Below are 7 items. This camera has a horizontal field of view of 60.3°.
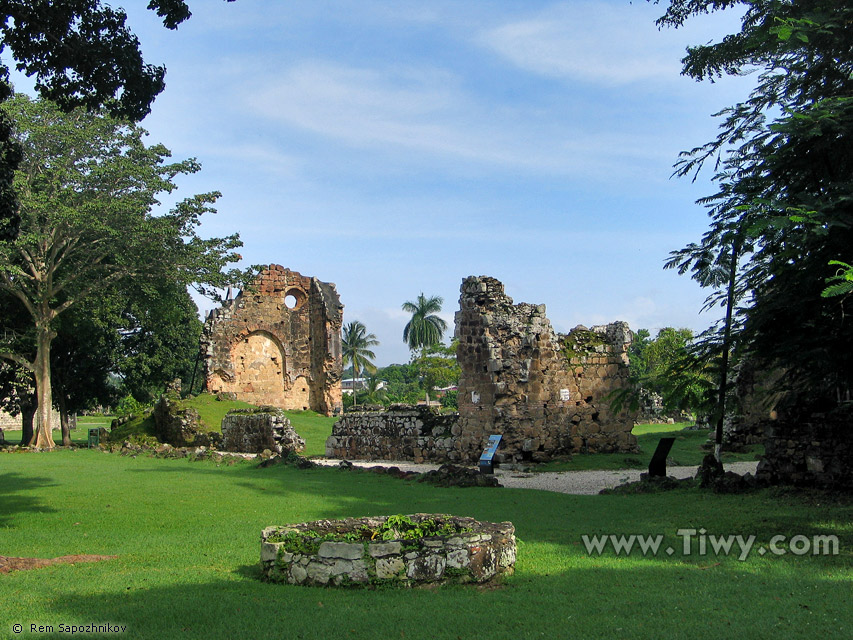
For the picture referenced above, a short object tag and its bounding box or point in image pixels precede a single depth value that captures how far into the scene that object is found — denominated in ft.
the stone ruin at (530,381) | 58.90
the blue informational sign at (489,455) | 50.90
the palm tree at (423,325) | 219.41
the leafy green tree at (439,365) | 172.14
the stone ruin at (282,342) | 112.88
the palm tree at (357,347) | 208.13
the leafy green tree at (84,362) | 90.94
